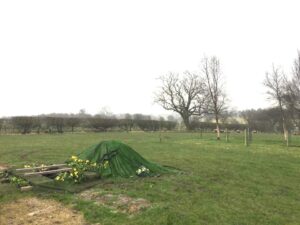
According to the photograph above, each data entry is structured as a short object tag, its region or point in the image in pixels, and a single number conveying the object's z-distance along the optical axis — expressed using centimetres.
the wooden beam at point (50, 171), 709
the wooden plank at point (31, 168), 747
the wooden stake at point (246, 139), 1846
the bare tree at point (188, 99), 4217
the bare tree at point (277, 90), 2324
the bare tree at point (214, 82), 2647
